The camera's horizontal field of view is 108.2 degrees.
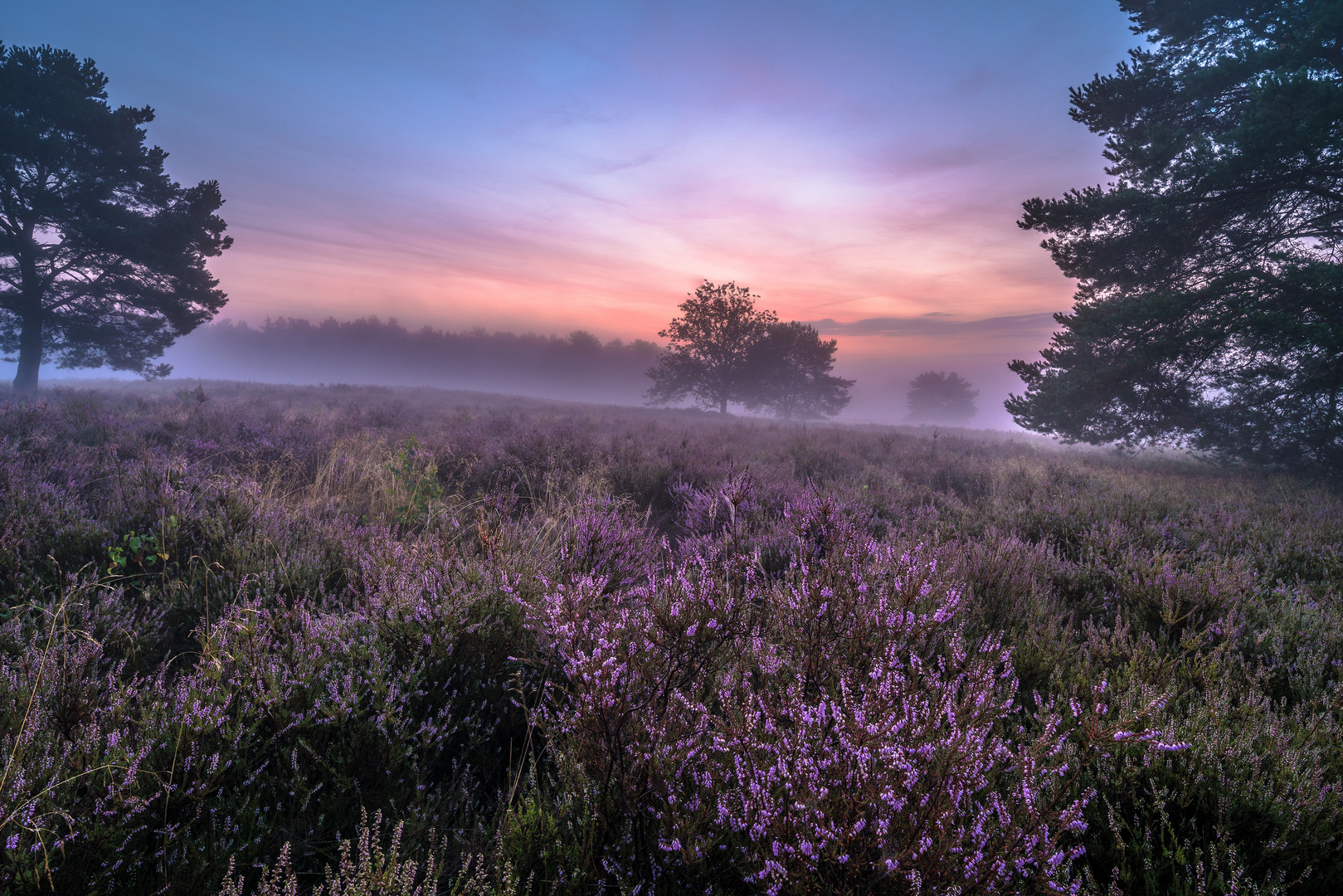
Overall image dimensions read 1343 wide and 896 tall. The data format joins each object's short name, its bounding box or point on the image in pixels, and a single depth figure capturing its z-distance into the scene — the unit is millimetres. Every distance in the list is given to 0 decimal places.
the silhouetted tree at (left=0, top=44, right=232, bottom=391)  16609
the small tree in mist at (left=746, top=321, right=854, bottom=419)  37375
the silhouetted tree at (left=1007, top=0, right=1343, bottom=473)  8688
